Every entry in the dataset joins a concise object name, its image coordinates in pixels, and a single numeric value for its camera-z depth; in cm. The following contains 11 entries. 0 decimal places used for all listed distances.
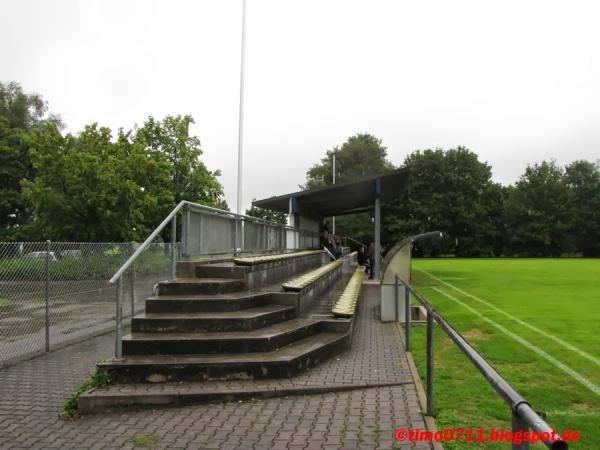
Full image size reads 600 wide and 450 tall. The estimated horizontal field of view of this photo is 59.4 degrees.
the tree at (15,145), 4456
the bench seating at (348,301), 827
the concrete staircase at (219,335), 582
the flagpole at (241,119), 2108
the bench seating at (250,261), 824
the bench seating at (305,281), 828
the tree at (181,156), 3797
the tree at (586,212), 7062
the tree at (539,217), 7006
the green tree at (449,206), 6750
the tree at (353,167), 7181
